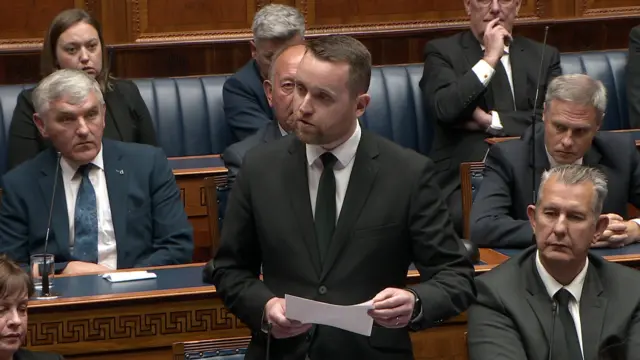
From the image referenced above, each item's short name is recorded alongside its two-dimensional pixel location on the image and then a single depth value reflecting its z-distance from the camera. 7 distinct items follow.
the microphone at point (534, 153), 7.44
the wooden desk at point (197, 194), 8.91
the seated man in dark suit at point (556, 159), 7.32
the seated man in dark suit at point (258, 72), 9.19
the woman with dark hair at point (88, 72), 8.52
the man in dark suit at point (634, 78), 10.62
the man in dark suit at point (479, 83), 9.46
